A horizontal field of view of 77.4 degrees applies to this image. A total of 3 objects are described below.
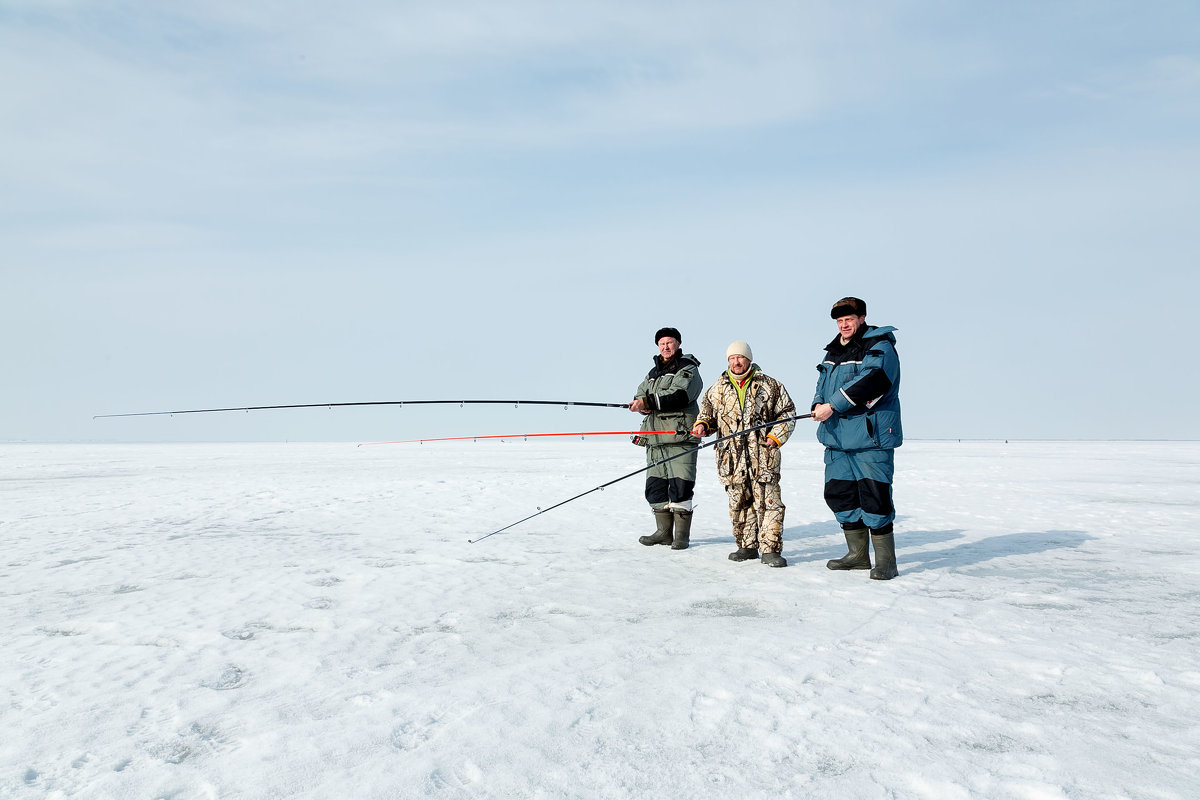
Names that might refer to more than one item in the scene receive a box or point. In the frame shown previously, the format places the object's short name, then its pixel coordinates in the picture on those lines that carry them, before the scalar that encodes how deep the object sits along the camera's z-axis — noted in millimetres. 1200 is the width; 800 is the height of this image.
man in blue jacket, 4820
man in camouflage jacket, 5555
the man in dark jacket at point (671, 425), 6219
